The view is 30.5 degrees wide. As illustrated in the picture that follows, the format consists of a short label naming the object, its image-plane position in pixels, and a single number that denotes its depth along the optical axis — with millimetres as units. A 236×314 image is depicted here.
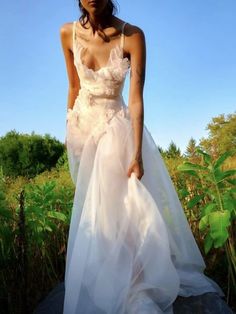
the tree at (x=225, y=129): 31300
